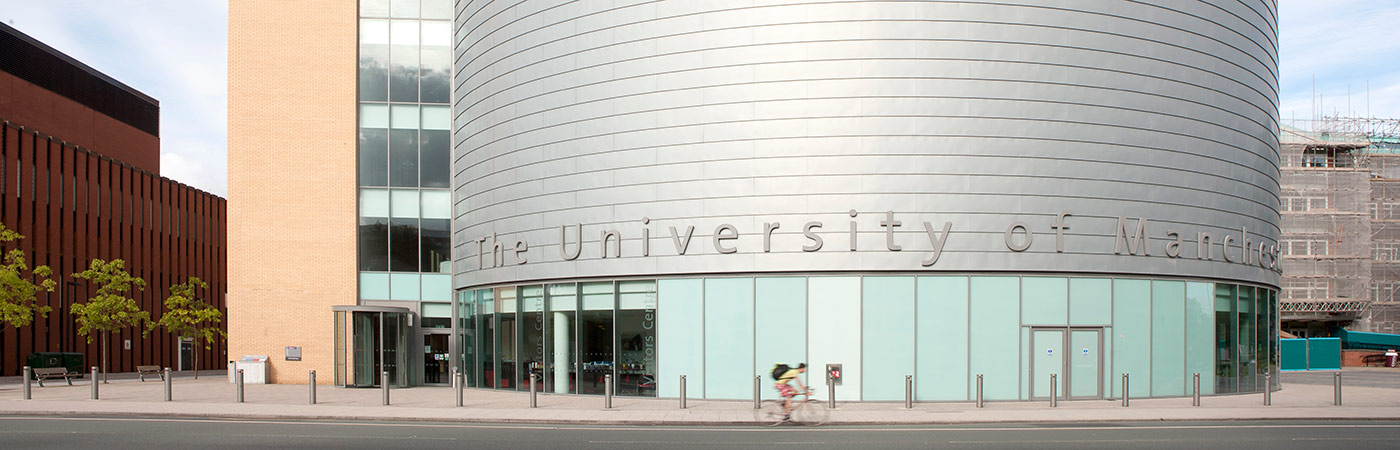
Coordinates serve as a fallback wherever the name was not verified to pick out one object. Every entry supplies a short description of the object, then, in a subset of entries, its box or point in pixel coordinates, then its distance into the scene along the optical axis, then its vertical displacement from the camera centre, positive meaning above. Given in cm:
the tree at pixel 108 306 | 4609 -208
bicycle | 2186 -323
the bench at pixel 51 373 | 3766 -403
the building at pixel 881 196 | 2652 +149
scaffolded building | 7812 +173
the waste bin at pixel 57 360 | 5197 -491
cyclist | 2138 -256
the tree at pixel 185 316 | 5000 -274
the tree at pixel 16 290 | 4056 -124
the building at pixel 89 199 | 5694 +354
